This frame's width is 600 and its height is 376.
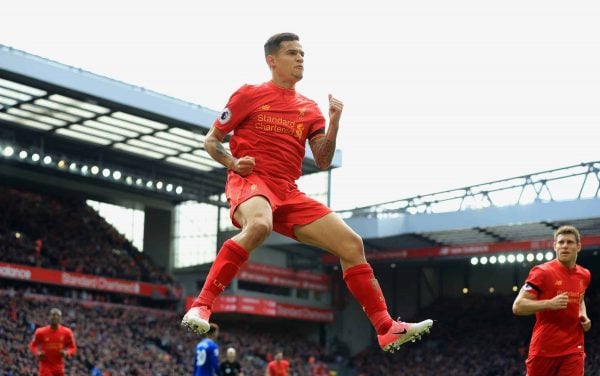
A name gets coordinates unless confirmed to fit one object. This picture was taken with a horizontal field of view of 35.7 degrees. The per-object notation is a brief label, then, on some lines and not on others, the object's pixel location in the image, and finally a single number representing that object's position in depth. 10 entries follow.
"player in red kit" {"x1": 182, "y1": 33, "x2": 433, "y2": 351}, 5.91
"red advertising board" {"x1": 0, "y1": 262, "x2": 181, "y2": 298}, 34.78
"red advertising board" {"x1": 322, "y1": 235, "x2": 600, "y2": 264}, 36.44
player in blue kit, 16.88
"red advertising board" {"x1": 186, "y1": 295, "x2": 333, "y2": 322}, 40.31
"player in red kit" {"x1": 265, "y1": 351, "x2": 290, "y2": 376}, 24.53
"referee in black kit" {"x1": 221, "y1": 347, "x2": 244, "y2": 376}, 19.85
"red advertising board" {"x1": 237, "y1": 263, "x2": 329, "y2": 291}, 41.74
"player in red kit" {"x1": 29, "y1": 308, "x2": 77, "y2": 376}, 13.85
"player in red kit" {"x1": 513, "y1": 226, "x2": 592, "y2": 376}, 8.09
